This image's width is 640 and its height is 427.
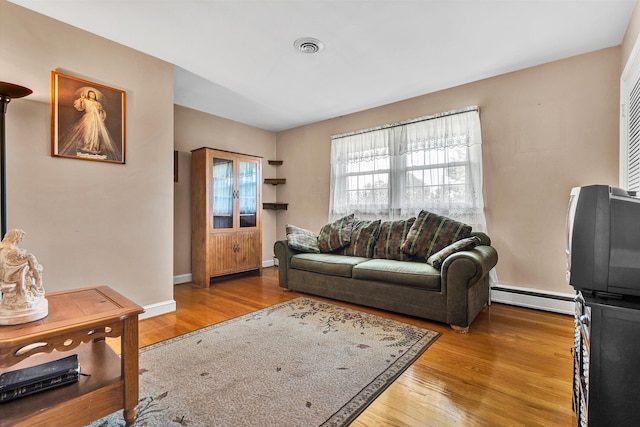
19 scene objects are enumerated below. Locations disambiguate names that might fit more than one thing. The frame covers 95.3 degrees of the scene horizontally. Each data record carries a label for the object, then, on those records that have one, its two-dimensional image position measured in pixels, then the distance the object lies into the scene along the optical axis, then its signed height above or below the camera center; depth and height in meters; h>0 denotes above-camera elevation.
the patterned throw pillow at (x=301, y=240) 3.81 -0.36
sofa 2.49 -0.54
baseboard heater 2.81 -0.87
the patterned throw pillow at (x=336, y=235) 3.85 -0.29
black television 1.06 -0.11
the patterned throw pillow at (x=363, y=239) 3.65 -0.33
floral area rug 1.45 -0.99
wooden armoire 3.95 +0.00
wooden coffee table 1.11 -0.73
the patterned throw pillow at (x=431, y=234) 3.08 -0.22
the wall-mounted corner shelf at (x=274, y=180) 5.30 +0.61
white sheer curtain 3.35 +0.58
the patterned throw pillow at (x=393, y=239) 3.45 -0.32
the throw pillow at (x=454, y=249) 2.63 -0.32
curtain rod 3.35 +1.20
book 1.17 -0.70
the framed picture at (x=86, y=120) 2.31 +0.79
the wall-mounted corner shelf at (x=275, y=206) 5.29 +0.14
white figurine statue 1.20 -0.30
